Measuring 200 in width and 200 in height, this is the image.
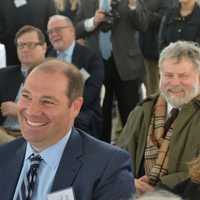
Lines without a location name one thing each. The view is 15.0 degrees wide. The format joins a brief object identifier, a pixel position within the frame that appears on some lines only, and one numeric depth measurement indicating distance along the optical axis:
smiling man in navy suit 2.77
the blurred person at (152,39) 7.04
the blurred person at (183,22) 6.47
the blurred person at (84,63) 5.78
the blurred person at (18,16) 7.08
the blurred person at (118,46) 6.58
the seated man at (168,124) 4.02
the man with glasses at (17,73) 5.49
